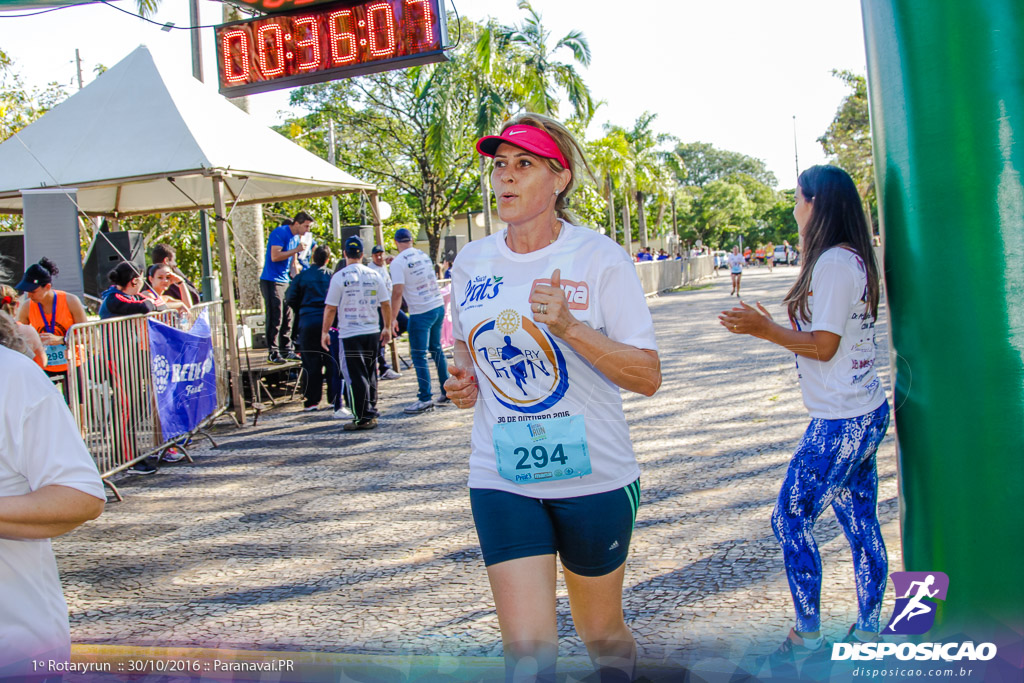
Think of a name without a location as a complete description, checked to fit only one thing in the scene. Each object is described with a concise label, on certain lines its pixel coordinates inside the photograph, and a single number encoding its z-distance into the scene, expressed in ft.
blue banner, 26.20
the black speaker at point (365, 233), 47.42
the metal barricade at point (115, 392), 22.58
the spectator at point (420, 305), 31.89
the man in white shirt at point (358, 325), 29.14
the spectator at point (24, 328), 18.09
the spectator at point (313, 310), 32.45
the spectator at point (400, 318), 42.56
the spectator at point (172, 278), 31.12
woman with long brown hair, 9.60
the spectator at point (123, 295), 25.72
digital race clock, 18.69
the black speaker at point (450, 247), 81.06
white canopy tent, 30.63
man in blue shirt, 39.81
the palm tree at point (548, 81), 59.60
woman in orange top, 24.27
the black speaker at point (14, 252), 40.73
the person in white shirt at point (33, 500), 6.17
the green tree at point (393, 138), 104.83
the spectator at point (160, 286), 29.09
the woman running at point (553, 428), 8.05
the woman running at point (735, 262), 86.62
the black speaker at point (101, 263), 37.81
